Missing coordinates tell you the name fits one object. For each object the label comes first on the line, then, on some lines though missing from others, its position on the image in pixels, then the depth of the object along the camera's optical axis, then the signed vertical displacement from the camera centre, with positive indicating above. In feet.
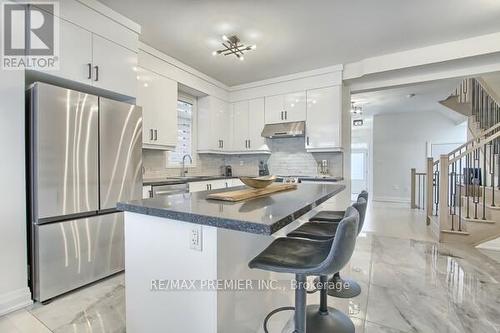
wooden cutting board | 5.29 -0.67
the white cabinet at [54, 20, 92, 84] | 7.46 +3.29
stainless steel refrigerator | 6.82 -0.57
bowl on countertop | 6.46 -0.43
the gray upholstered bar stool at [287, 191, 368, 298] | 5.93 -1.60
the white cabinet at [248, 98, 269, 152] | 15.99 +2.45
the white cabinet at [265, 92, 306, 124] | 14.69 +3.29
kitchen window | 14.37 +2.01
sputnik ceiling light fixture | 10.24 +4.87
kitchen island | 3.87 -1.62
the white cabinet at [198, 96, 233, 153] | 15.48 +2.41
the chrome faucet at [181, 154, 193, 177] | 14.53 -0.17
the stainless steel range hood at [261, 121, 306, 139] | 14.42 +1.97
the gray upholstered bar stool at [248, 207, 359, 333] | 3.77 -1.54
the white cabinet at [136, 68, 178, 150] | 11.14 +2.53
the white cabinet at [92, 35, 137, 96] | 8.29 +3.28
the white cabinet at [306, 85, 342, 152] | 13.62 +2.42
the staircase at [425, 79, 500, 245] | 11.92 -1.25
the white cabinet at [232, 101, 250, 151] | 16.52 +2.47
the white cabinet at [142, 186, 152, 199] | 9.65 -1.03
